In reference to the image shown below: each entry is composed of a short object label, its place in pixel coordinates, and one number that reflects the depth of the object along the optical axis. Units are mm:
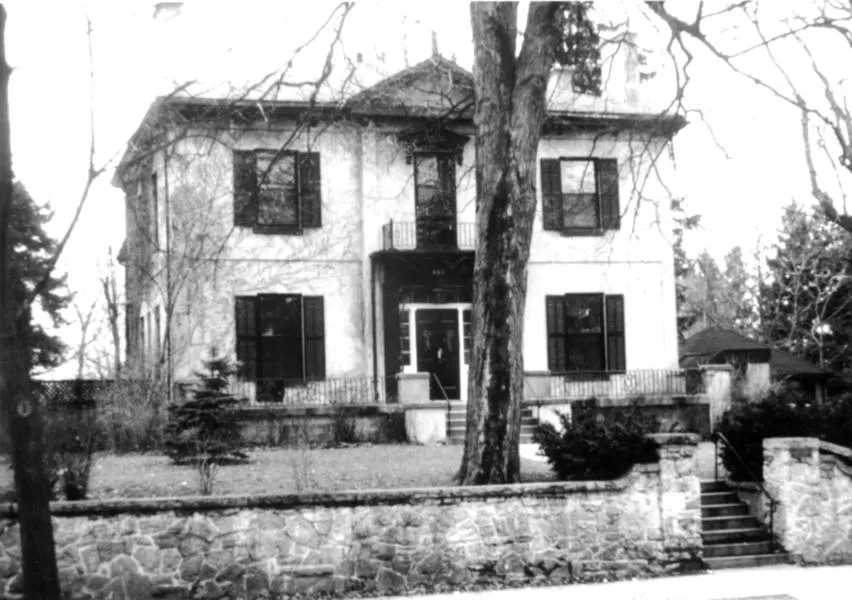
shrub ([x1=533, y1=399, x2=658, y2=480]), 14383
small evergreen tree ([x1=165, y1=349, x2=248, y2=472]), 18641
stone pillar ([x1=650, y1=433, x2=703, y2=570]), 14078
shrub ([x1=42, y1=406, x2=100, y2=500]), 13102
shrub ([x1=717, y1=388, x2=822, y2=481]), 15875
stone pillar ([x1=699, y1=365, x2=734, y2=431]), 27016
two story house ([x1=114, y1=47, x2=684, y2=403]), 26344
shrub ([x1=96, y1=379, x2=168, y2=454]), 21438
